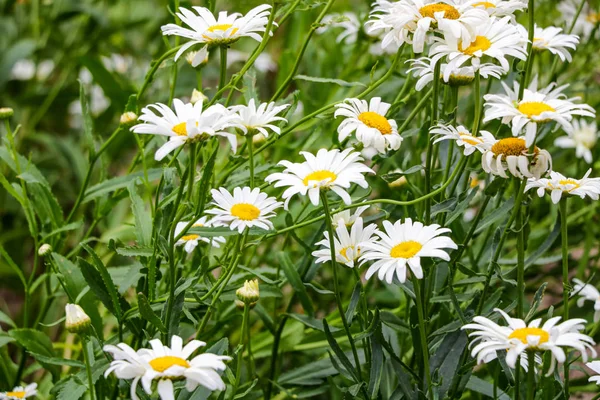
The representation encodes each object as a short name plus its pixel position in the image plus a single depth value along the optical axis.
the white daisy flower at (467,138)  1.93
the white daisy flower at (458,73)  1.96
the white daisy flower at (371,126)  1.94
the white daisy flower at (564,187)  1.95
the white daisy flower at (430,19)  1.92
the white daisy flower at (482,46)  1.93
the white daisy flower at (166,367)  1.81
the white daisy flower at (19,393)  2.02
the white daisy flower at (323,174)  1.90
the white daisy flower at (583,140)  2.60
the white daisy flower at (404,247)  1.88
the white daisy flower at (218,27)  1.97
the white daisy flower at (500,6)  1.98
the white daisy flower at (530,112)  1.89
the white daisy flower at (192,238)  2.00
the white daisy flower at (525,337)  1.83
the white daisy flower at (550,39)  2.06
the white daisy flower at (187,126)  1.87
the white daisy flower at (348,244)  1.96
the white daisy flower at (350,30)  2.56
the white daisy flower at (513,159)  1.91
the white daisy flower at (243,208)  1.93
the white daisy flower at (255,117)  1.95
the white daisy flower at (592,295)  2.07
